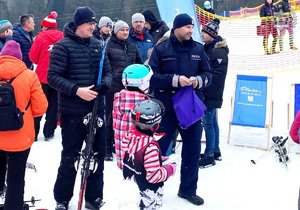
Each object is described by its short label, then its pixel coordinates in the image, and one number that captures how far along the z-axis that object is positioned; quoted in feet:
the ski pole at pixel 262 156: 19.23
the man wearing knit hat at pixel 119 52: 18.72
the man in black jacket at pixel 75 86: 13.25
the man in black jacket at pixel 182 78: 14.24
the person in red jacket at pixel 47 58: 21.88
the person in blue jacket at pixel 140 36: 21.17
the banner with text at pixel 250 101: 21.52
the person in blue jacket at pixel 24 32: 23.86
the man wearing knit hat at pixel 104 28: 22.21
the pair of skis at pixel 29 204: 13.66
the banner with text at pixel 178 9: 23.02
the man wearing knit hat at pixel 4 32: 21.90
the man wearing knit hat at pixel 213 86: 18.16
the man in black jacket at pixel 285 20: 47.96
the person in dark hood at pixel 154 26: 24.61
